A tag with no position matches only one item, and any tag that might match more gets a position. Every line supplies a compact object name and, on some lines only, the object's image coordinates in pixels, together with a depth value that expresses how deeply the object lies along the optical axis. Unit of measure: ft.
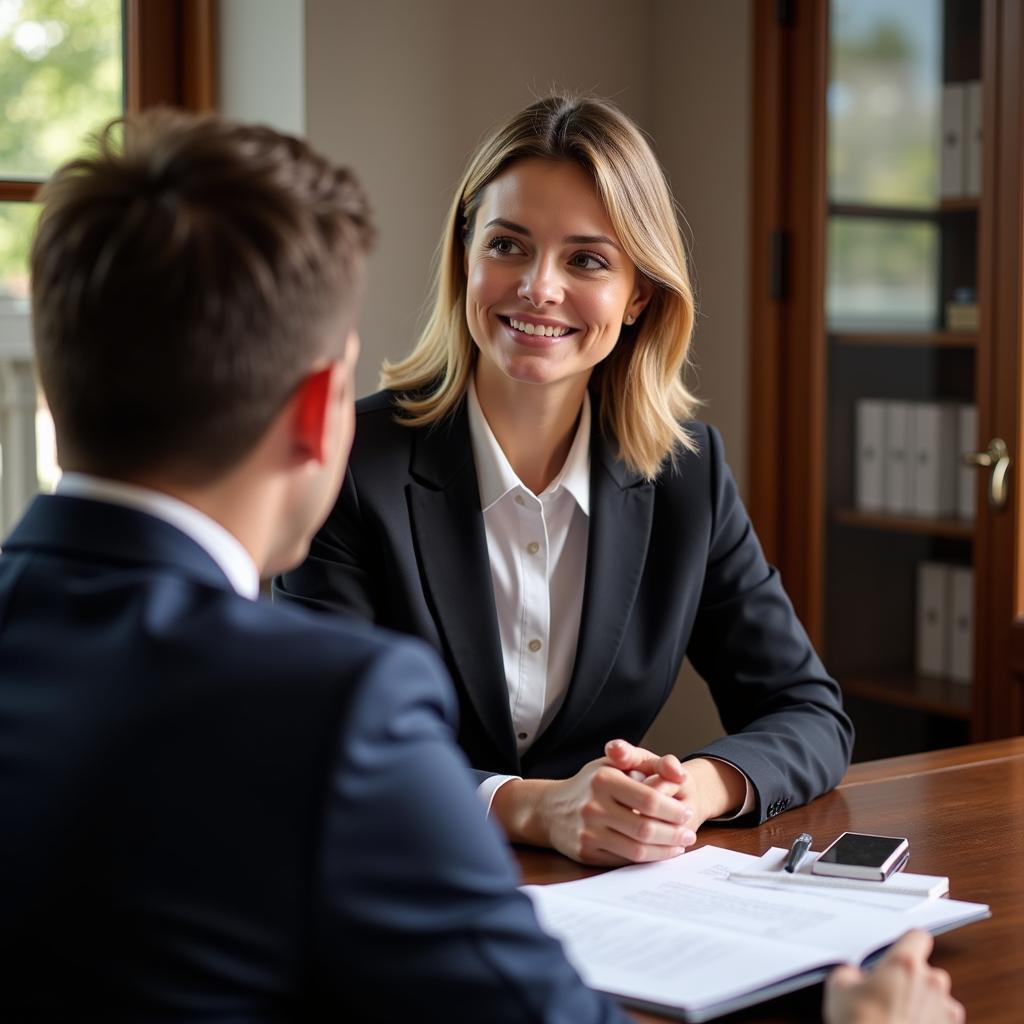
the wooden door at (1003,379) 9.39
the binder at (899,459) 10.59
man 2.47
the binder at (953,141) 9.88
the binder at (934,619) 10.42
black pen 4.43
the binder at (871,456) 10.82
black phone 4.27
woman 5.94
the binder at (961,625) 10.19
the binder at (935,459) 10.23
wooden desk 3.63
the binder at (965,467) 9.98
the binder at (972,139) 9.73
